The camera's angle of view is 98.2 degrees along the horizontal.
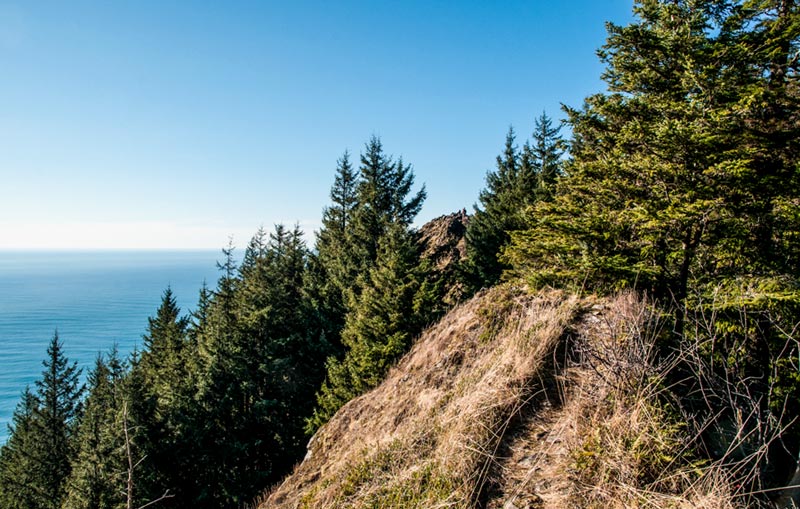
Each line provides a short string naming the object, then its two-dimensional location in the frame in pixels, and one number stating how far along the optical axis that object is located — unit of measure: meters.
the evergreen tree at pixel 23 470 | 23.52
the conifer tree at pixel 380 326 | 13.82
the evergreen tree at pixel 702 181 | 5.86
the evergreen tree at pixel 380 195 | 22.73
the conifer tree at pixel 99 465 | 15.16
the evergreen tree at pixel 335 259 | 22.50
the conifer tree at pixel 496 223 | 21.92
